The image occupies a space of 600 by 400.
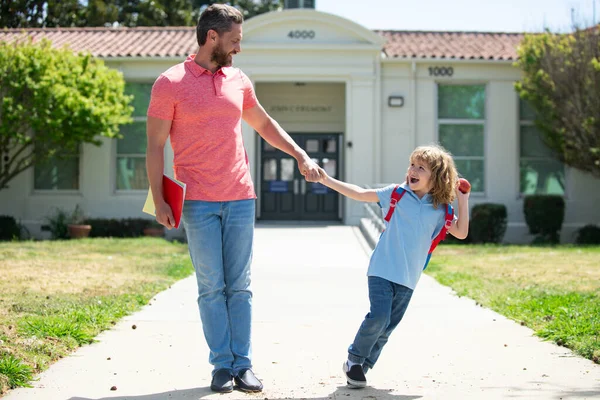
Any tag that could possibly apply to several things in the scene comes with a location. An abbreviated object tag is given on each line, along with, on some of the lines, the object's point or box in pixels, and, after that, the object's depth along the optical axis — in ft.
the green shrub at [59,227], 62.28
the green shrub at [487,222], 61.16
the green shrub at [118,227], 62.54
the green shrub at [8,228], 61.87
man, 15.53
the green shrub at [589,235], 61.98
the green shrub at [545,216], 62.03
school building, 62.85
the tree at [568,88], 57.57
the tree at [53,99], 57.26
